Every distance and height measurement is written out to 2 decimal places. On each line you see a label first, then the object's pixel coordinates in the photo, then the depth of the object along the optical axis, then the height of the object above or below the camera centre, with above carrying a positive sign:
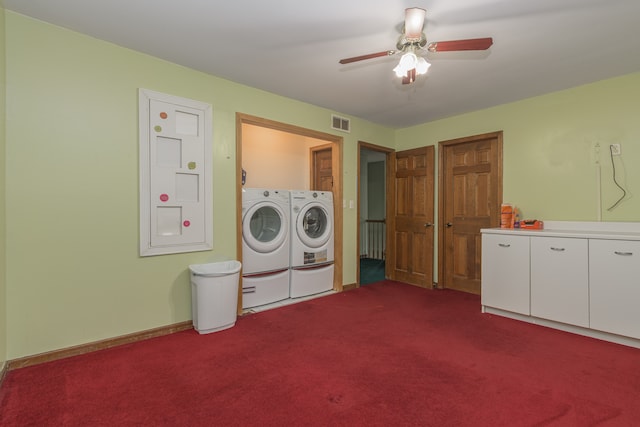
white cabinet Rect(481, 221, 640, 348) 2.33 -0.53
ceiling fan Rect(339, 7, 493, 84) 1.74 +0.98
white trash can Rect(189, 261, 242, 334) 2.54 -0.70
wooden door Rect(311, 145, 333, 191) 4.57 +0.69
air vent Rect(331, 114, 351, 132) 3.80 +1.14
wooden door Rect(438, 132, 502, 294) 3.64 +0.15
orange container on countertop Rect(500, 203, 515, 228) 3.29 -0.01
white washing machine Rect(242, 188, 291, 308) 3.12 -0.33
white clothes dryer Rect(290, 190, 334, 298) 3.50 -0.33
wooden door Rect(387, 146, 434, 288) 4.14 -0.03
